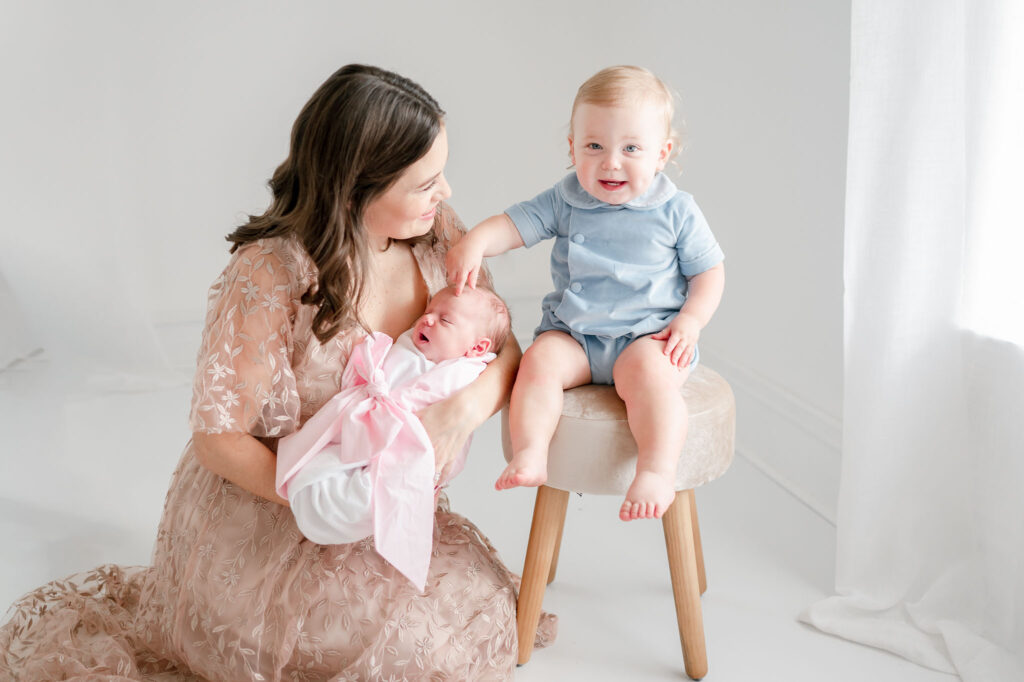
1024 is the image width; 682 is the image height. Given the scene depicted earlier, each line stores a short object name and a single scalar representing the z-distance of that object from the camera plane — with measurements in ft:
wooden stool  5.49
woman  5.12
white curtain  5.83
